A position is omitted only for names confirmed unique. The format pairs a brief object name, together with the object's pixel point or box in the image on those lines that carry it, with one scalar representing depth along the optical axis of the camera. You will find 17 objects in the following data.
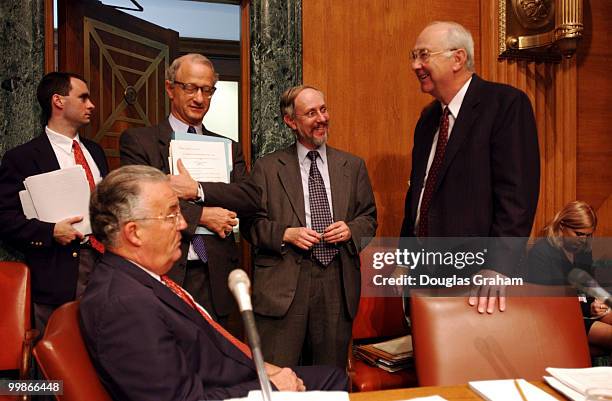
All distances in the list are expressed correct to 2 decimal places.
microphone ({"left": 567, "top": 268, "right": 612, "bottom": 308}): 1.28
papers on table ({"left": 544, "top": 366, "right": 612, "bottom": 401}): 1.45
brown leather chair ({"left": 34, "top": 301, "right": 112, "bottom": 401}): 1.44
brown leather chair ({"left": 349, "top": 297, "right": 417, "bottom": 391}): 2.49
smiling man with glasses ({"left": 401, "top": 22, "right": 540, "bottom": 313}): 2.34
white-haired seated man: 1.47
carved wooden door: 3.81
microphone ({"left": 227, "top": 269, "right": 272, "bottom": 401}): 1.05
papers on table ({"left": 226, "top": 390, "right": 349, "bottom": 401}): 1.39
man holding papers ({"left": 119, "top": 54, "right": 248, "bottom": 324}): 2.62
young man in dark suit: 2.85
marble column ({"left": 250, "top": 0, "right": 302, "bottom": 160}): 3.75
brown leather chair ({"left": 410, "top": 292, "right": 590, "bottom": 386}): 1.86
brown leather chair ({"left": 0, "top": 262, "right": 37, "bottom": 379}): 2.50
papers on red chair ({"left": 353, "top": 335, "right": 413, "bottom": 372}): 2.55
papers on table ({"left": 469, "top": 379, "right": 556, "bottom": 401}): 1.44
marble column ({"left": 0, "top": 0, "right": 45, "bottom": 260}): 3.27
